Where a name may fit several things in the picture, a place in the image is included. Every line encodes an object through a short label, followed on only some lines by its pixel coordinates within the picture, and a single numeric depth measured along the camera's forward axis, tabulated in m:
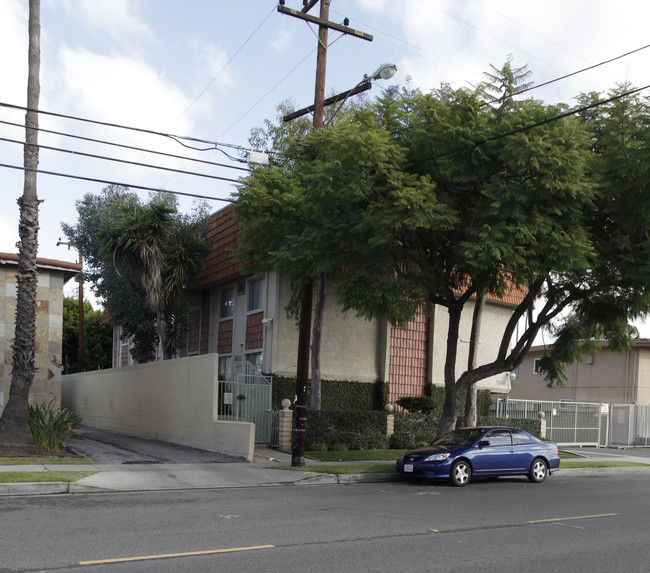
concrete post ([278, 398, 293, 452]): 19.77
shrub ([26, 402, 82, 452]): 16.47
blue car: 14.88
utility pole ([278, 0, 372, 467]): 16.02
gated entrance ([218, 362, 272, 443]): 19.83
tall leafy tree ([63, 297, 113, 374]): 42.88
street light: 15.36
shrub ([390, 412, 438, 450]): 22.08
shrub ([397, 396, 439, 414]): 24.22
